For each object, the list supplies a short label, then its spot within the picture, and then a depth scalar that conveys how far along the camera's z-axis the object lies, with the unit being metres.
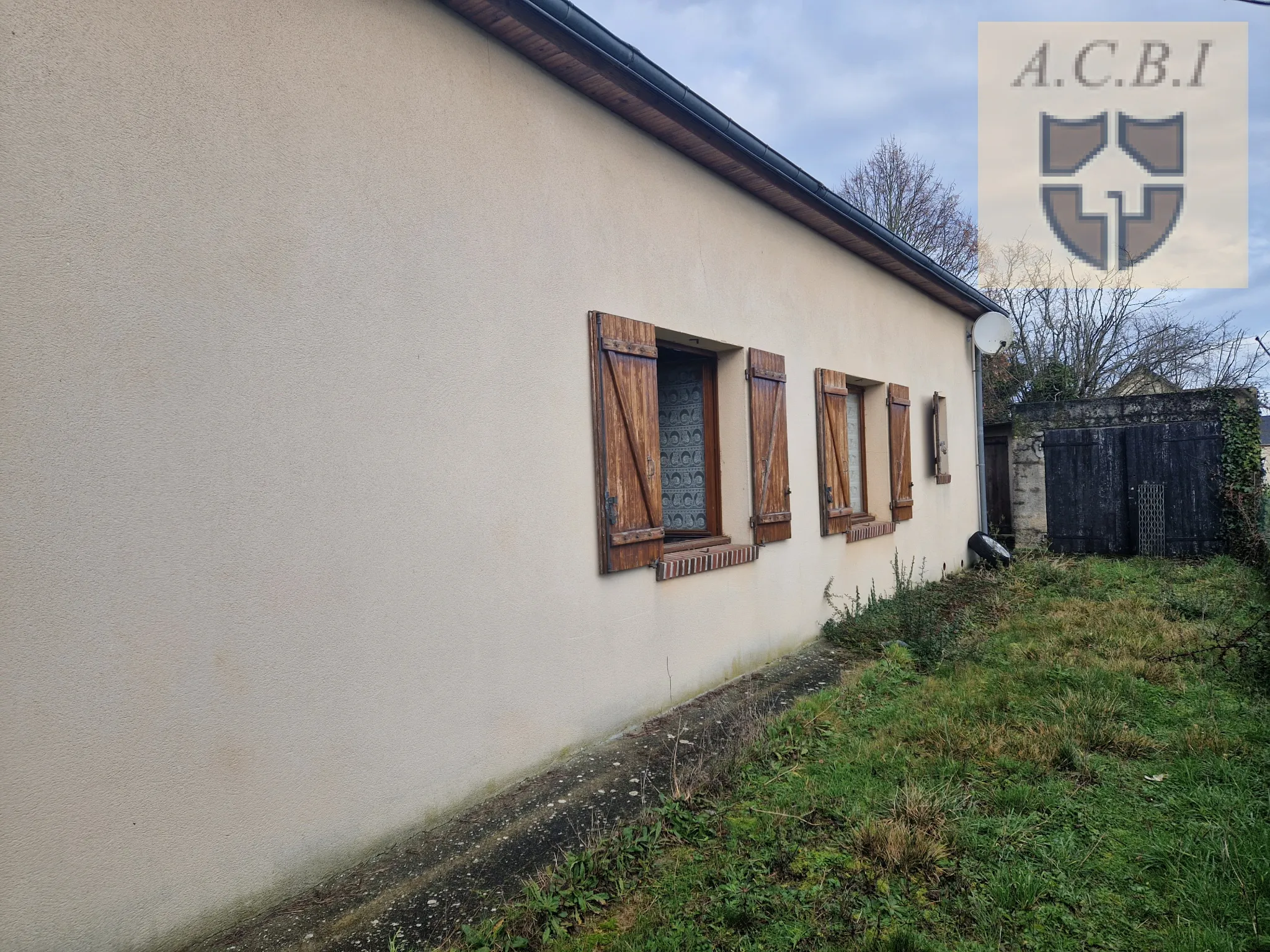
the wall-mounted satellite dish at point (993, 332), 9.70
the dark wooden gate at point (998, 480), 11.12
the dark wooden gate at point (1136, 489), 9.48
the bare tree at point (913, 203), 18.16
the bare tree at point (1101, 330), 18.77
